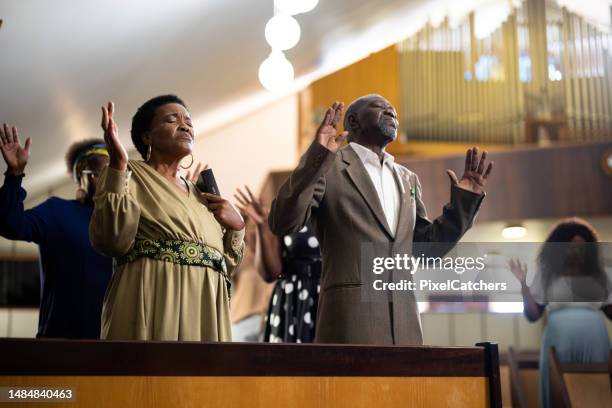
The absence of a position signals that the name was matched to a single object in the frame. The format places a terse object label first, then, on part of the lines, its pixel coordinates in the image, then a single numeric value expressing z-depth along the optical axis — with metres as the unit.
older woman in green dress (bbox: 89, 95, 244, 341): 2.16
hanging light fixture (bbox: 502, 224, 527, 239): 7.30
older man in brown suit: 2.38
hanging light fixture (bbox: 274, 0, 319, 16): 4.95
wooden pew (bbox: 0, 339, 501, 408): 1.79
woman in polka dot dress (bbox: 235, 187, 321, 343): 3.44
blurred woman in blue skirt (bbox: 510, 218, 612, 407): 3.30
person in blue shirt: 2.77
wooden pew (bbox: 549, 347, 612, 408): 4.11
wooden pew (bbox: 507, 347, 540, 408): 5.81
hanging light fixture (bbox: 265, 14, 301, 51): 5.13
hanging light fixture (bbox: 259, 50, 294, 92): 5.67
